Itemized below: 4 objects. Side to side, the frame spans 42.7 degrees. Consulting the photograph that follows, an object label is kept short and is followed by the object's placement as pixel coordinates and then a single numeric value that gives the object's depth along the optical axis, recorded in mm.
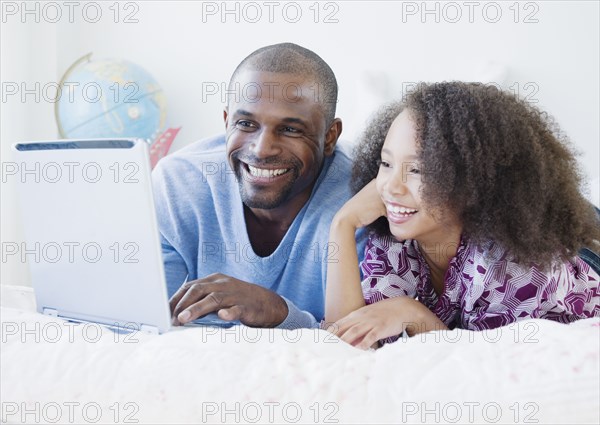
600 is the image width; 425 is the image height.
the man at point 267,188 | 1363
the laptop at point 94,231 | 906
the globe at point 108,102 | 2531
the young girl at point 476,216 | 1116
